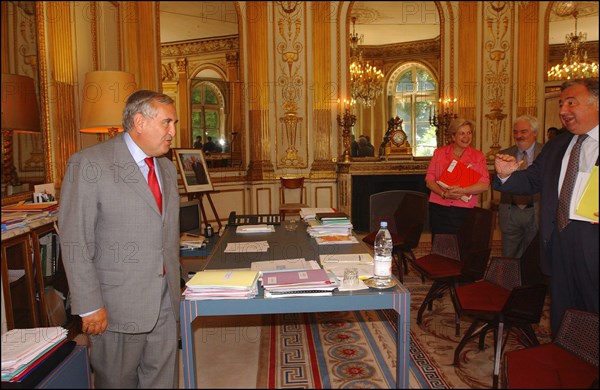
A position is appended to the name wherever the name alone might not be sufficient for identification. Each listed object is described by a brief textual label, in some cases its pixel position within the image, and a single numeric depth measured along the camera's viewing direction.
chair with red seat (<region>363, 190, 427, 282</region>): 4.52
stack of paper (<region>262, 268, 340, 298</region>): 1.98
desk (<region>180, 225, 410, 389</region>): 1.92
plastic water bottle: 2.09
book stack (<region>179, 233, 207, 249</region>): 3.88
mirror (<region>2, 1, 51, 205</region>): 3.17
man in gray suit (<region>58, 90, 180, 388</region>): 1.82
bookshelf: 2.70
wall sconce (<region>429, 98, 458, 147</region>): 7.77
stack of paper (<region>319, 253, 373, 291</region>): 2.26
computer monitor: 4.56
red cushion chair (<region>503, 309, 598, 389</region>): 1.72
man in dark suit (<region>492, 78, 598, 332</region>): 1.74
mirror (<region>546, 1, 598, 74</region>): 7.45
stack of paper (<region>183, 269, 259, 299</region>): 1.96
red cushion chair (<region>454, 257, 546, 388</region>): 2.63
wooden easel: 6.27
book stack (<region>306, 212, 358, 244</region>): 3.10
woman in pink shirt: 3.98
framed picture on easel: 6.13
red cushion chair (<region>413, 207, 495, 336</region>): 3.39
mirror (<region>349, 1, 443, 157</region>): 7.92
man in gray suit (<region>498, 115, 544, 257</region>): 3.97
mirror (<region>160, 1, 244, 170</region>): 7.70
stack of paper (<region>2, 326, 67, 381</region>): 1.65
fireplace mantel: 7.65
